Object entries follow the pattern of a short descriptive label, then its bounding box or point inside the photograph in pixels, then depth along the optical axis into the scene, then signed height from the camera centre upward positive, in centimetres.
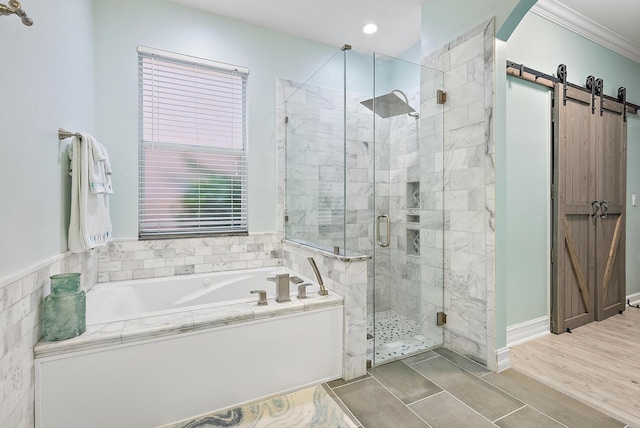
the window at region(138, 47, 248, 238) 260 +61
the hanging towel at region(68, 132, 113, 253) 179 +14
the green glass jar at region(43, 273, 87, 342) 140 -45
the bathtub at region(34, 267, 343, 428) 139 -77
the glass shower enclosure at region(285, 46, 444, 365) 229 +24
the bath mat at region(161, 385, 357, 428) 157 -108
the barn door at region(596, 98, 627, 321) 308 +5
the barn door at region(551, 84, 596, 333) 271 +2
